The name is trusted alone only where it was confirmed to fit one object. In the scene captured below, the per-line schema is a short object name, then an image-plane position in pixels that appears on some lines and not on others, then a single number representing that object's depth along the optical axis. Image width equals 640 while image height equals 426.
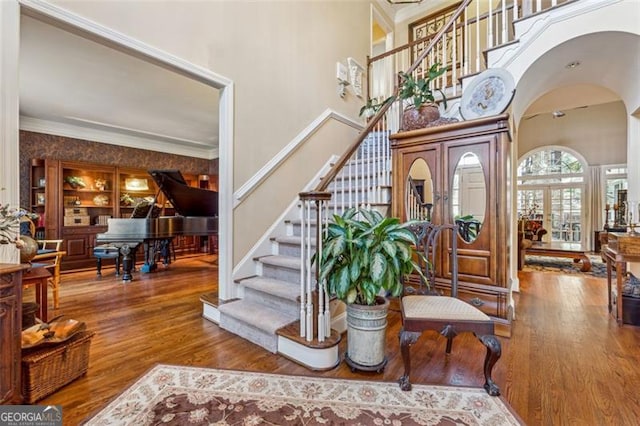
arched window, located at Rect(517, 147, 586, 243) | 7.98
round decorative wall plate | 2.60
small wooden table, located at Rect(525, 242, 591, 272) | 5.07
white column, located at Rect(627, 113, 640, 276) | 3.27
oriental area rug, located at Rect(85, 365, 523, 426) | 1.46
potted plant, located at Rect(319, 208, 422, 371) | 1.81
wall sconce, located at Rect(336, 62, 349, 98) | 4.39
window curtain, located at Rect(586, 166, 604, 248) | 7.62
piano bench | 4.62
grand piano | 4.35
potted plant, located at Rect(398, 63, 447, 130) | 2.97
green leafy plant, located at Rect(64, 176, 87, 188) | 5.34
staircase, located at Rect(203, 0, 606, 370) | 2.03
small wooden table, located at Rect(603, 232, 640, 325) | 2.68
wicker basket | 1.57
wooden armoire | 2.46
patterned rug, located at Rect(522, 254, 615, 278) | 5.12
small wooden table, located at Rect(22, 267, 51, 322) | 2.23
